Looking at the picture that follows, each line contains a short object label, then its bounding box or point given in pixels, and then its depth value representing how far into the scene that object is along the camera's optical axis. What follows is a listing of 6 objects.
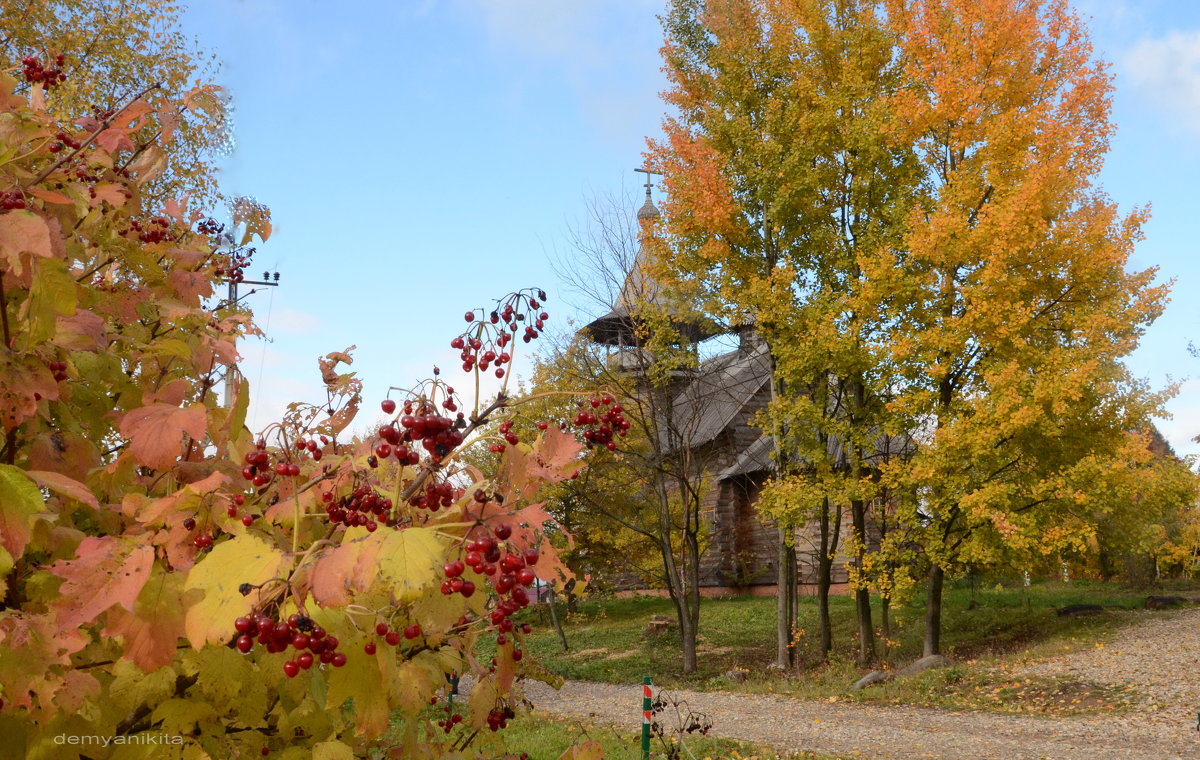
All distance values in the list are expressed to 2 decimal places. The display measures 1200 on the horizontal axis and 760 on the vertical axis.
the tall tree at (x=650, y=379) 16.75
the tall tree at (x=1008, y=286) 13.20
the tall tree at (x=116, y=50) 14.63
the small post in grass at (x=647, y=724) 7.54
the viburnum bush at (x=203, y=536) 1.60
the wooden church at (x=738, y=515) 27.03
